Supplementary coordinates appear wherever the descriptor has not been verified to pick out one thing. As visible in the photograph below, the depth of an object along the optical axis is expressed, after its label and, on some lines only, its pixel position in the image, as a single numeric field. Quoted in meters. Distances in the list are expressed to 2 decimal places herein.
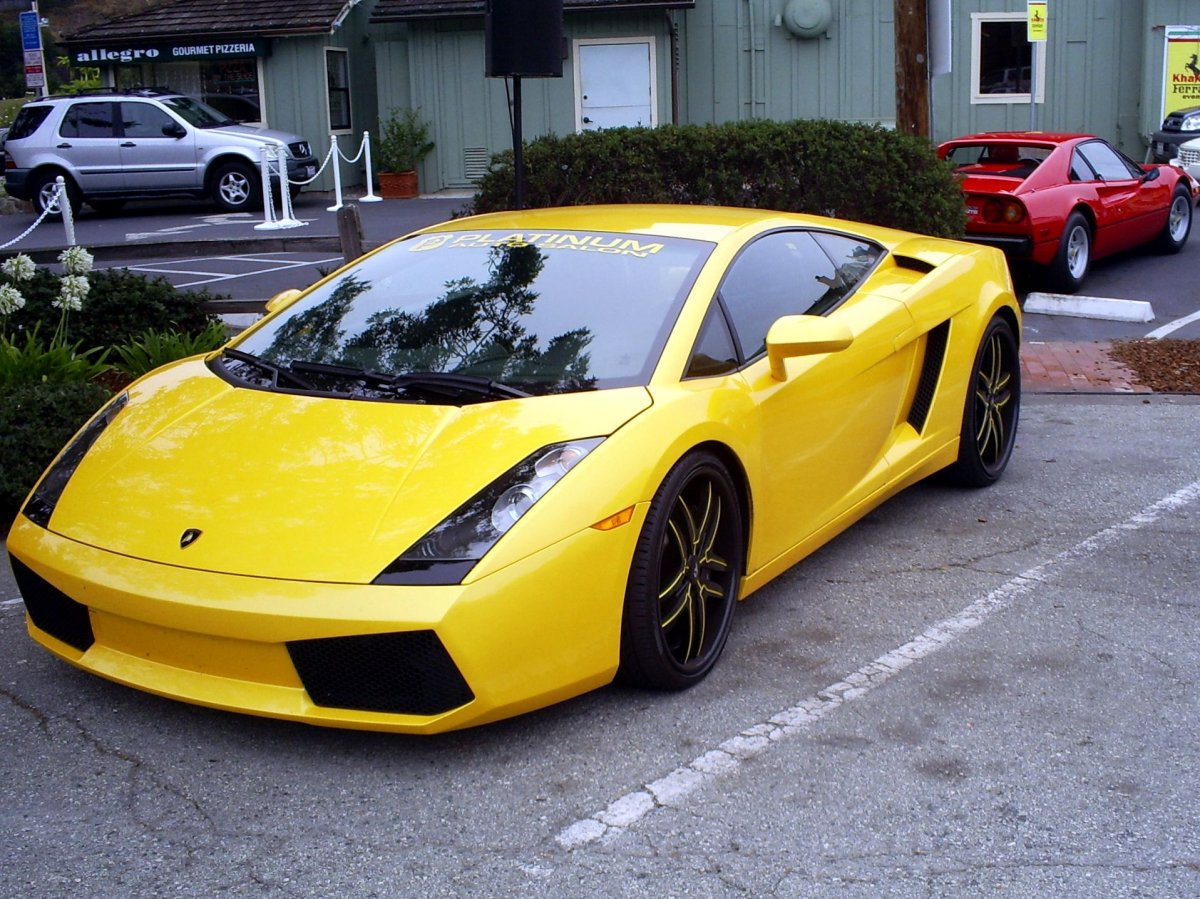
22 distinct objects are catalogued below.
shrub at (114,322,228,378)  7.04
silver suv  19.25
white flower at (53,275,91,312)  6.80
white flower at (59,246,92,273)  7.11
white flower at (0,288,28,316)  6.45
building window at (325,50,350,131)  22.02
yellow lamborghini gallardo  3.30
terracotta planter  20.78
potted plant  20.77
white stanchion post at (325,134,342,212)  18.36
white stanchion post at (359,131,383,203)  20.03
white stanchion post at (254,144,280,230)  16.77
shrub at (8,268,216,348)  7.47
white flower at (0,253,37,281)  6.99
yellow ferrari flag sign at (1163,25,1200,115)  19.28
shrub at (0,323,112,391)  6.29
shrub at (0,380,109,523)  5.56
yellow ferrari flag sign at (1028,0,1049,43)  15.47
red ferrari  10.88
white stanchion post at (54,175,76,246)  12.94
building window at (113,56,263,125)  21.83
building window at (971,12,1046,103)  20.20
